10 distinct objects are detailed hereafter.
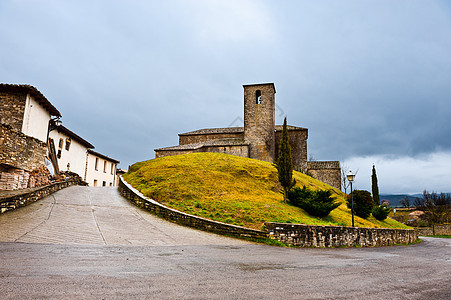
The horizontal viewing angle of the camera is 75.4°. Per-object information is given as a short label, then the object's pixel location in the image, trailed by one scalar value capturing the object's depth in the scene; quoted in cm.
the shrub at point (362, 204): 2375
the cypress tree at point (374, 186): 3909
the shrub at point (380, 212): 2607
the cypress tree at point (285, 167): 1830
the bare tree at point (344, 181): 4342
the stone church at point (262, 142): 3794
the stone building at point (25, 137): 1419
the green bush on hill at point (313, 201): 1659
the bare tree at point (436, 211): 4709
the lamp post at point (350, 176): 1593
